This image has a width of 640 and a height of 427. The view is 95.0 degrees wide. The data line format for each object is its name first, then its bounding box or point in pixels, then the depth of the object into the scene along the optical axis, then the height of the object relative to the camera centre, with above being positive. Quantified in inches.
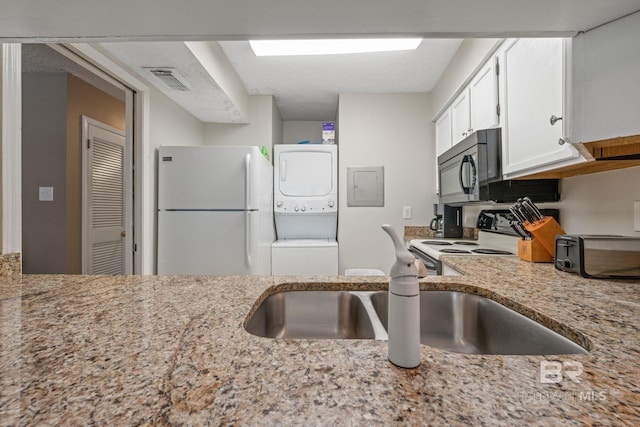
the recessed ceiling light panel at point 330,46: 86.2 +51.2
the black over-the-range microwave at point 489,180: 65.2 +8.7
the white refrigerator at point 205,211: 91.2 +1.5
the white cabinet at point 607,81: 27.8 +13.3
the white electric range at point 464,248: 74.8 -9.3
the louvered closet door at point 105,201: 123.0 +6.5
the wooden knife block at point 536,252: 58.4 -7.3
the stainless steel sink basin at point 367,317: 36.2 -13.5
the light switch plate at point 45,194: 114.4 +8.4
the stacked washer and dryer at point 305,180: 128.3 +15.7
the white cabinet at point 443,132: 105.3 +31.7
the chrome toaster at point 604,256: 41.9 -6.0
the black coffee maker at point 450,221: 111.0 -1.9
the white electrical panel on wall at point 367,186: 126.9 +12.9
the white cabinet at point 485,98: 70.5 +30.8
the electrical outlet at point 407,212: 126.8 +1.7
